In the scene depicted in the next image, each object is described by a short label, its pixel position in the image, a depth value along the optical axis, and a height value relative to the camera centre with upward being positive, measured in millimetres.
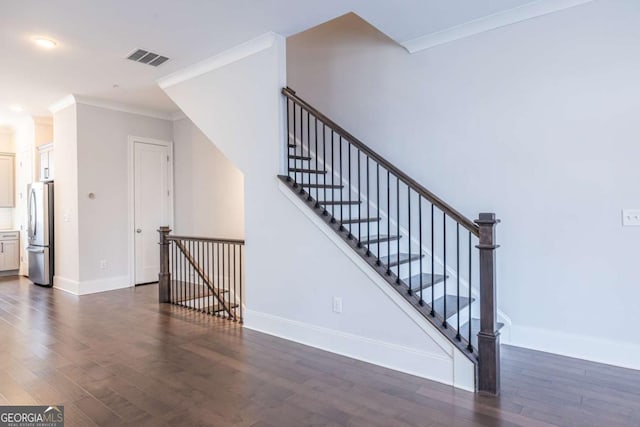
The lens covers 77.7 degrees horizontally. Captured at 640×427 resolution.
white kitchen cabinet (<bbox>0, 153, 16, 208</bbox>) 7281 +580
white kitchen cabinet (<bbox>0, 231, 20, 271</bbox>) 7016 -697
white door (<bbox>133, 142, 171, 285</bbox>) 6109 +112
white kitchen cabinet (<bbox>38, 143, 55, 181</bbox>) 6148 +775
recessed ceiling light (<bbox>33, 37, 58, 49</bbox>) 3602 +1562
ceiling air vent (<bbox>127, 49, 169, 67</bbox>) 3987 +1583
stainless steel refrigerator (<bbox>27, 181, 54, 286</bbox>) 5957 -343
